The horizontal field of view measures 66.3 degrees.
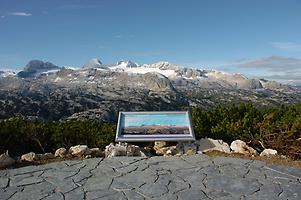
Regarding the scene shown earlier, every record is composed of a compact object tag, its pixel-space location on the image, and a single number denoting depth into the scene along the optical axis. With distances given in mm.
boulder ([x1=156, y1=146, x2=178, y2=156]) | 6610
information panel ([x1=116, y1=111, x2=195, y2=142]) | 6388
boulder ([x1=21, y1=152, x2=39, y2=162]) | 6090
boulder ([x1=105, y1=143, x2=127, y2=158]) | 6251
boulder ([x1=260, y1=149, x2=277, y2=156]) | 6577
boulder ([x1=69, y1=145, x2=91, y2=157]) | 6459
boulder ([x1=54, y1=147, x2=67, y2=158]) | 6450
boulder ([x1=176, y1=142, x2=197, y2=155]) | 6588
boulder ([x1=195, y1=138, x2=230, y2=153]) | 6828
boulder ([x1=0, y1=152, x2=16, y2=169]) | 5681
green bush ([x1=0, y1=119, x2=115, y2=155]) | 7684
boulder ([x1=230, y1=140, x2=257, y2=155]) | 6653
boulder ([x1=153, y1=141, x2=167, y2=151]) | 7062
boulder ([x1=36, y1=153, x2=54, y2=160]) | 6277
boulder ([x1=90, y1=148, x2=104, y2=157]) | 6573
